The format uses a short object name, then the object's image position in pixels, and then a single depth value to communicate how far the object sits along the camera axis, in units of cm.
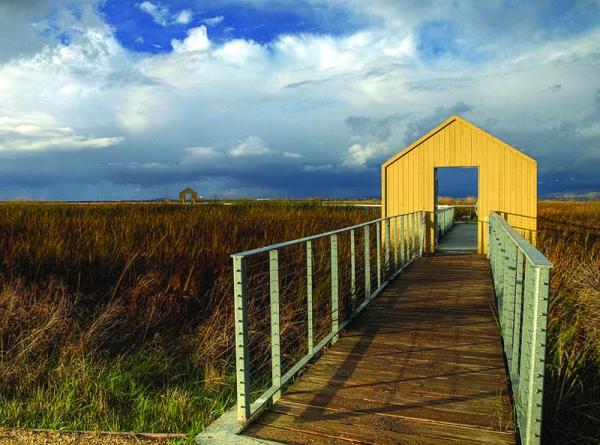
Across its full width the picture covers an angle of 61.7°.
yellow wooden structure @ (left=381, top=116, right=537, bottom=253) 1273
